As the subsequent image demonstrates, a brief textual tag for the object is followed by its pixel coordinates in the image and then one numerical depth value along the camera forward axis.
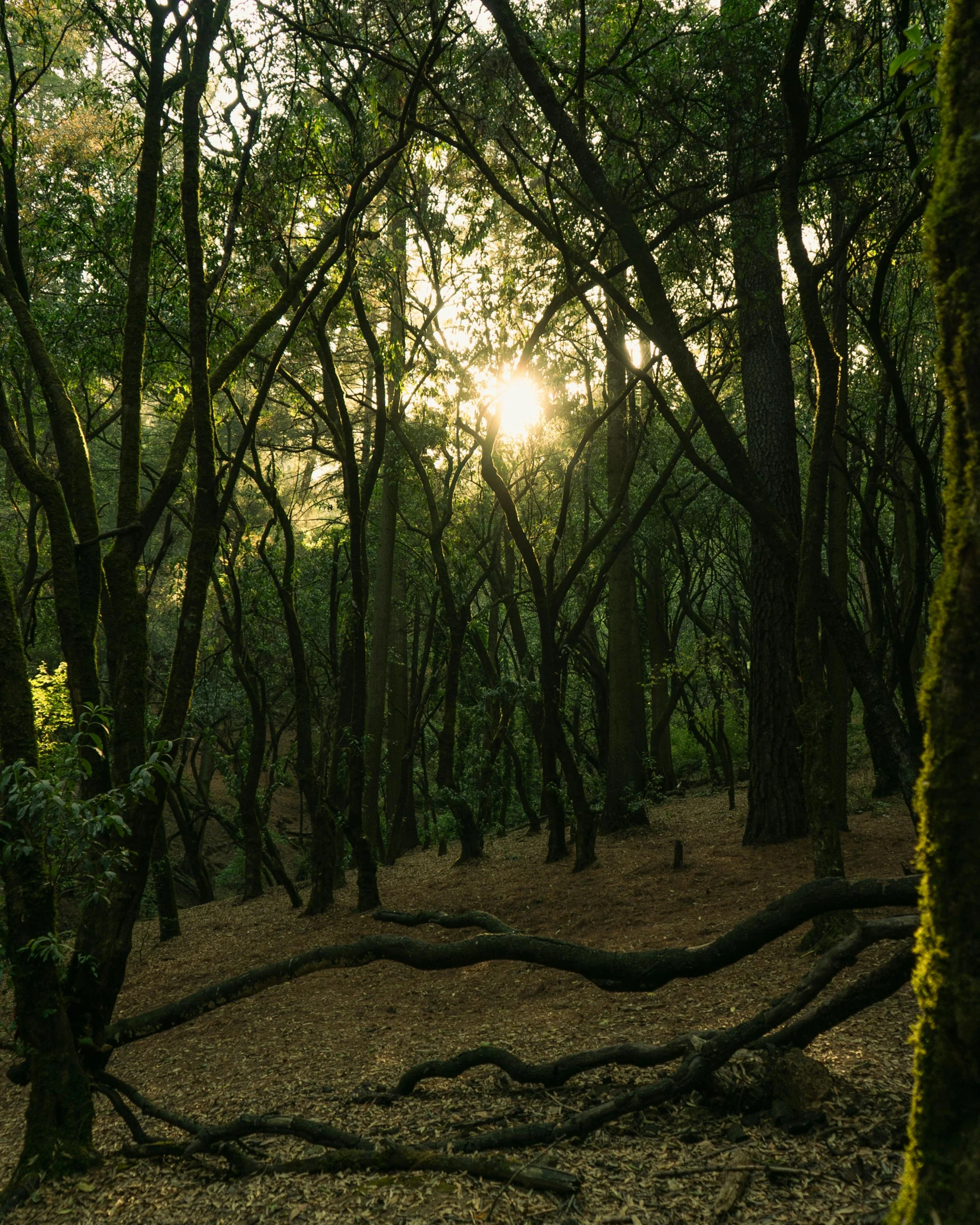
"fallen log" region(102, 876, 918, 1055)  3.95
